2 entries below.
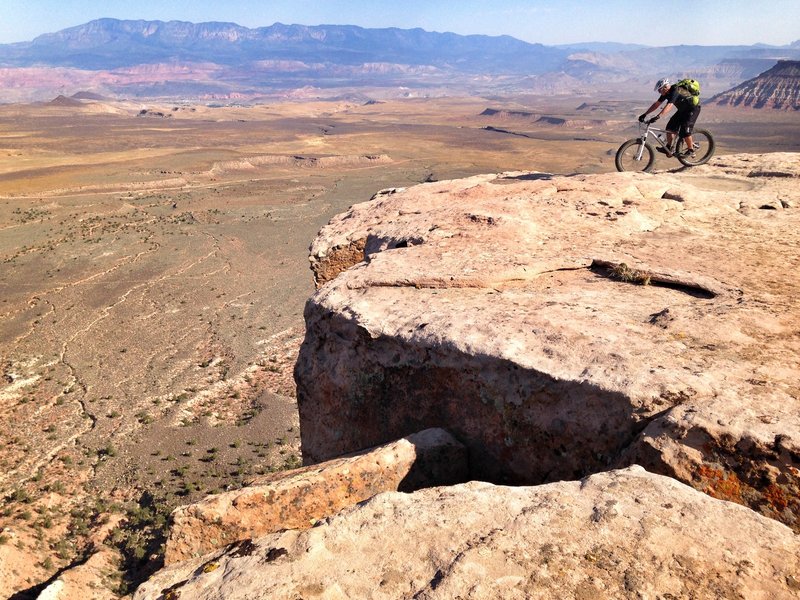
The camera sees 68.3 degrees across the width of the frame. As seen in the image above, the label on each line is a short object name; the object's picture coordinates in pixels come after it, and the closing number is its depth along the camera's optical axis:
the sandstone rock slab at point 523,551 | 2.76
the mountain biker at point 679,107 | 10.59
